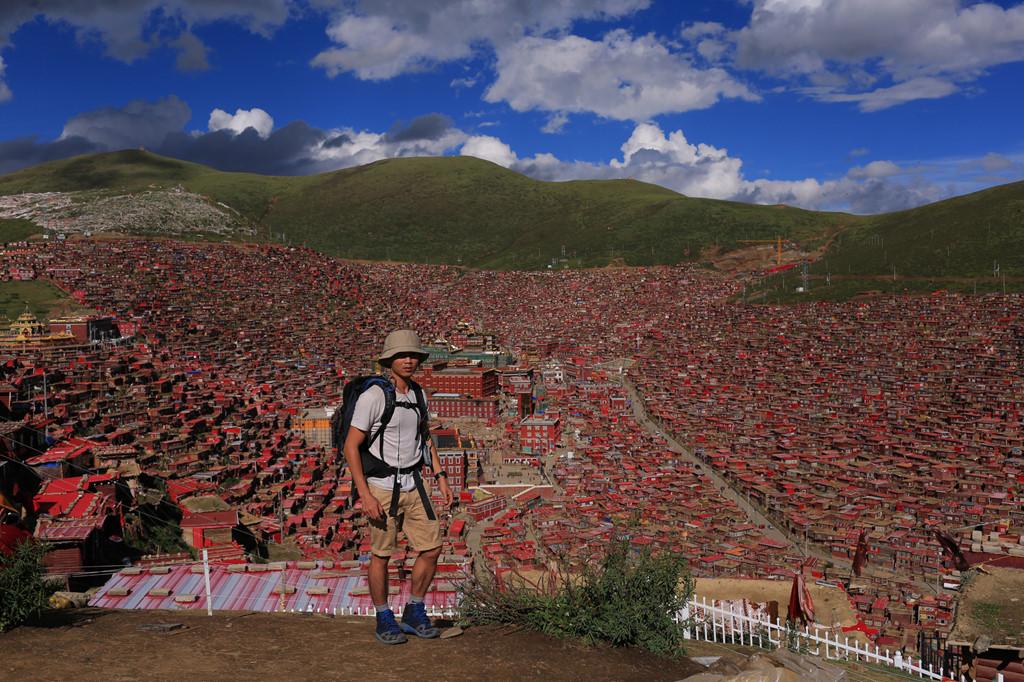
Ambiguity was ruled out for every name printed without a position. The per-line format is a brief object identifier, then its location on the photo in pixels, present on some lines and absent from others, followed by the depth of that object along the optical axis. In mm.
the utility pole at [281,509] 30214
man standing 5508
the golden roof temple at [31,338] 50875
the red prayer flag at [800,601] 10141
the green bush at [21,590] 6328
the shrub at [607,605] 5926
